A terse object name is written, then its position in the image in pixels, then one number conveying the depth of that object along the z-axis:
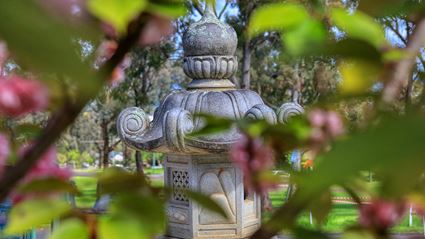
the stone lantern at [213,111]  3.42
